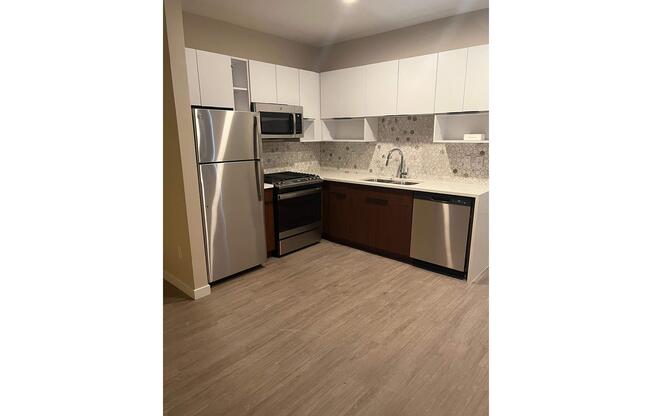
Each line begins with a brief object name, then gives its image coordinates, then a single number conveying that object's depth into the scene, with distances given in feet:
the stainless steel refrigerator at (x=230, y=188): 9.07
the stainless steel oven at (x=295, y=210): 11.83
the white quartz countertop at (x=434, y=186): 9.77
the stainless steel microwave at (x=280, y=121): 11.88
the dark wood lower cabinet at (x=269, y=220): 11.48
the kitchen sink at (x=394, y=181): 11.95
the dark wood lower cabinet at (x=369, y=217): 11.29
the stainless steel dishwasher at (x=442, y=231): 9.82
